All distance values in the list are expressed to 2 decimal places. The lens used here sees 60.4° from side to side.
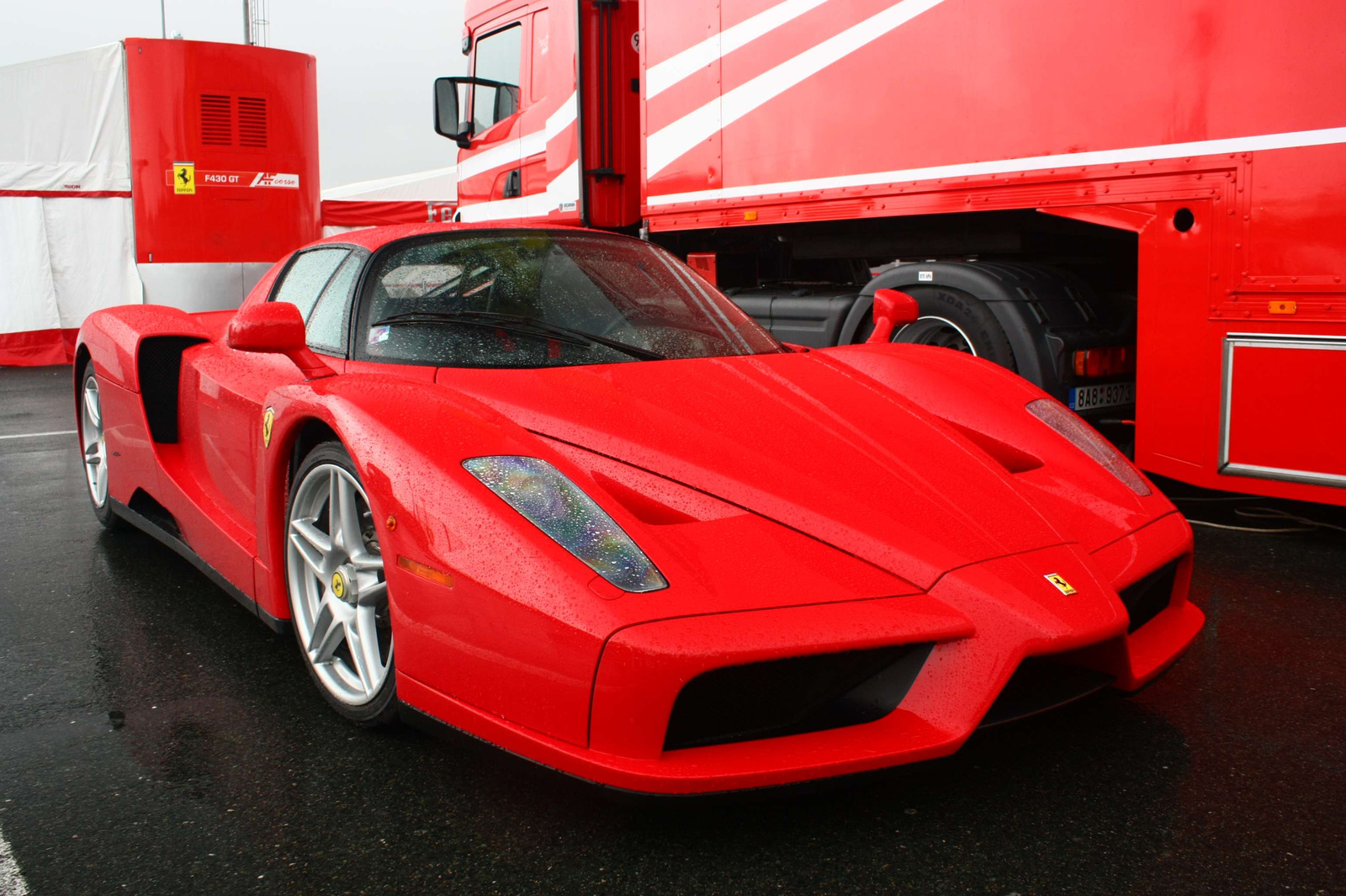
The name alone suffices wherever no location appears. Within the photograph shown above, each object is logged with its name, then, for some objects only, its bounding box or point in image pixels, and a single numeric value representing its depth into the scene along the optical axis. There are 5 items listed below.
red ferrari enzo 1.87
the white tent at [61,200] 11.22
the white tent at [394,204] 14.38
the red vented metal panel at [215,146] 10.96
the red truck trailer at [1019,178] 3.85
